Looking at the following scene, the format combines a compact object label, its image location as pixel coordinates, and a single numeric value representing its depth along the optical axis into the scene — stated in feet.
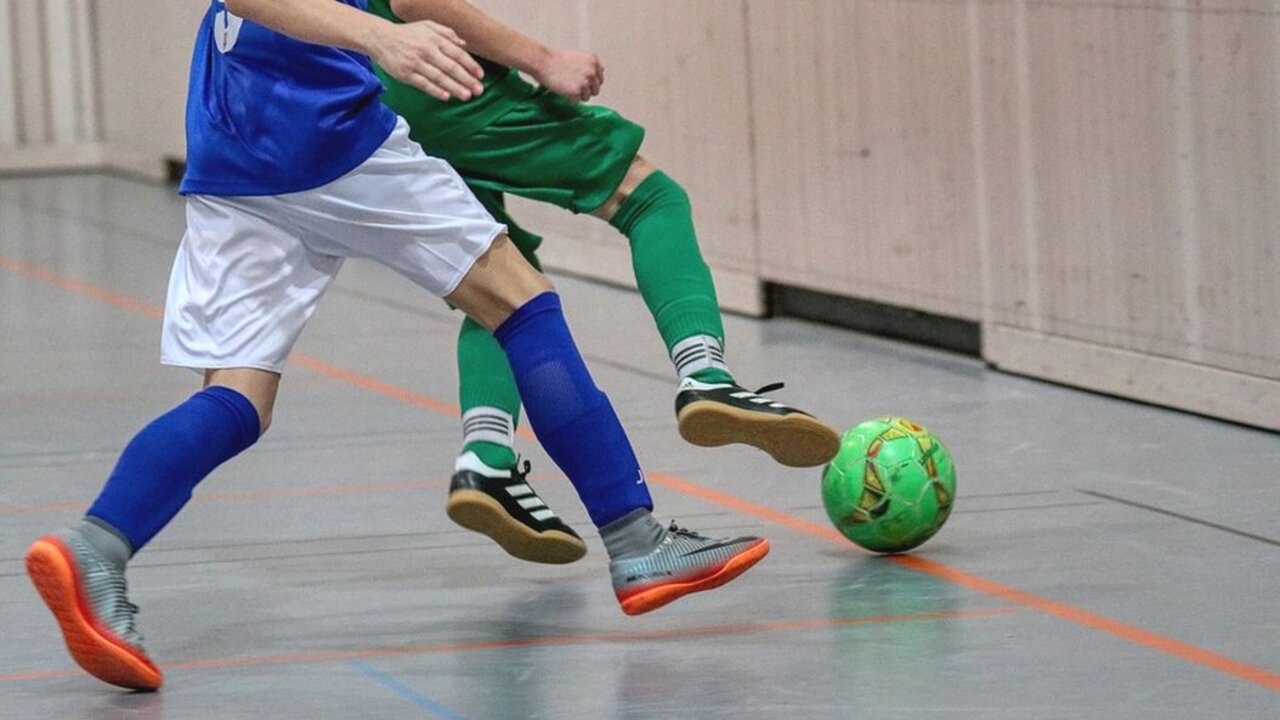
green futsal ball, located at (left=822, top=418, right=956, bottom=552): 30.78
